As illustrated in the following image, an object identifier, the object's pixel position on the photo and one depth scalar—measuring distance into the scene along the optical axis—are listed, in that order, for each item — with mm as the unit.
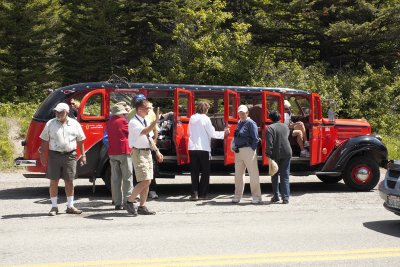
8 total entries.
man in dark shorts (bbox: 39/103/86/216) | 9312
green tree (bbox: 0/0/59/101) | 35375
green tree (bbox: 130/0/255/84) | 28938
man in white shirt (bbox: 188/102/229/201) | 10984
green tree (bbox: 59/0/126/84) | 37406
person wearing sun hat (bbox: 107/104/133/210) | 9727
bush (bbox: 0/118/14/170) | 16370
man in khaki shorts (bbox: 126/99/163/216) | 9281
